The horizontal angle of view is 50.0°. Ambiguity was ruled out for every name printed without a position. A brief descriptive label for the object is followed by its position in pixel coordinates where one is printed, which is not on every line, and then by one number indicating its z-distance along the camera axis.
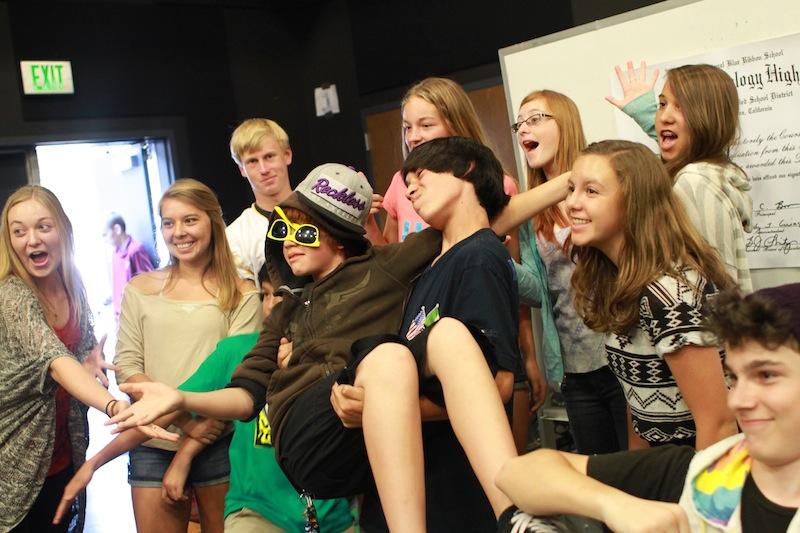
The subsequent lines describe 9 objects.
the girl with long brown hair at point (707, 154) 2.37
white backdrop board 3.07
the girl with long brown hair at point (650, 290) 1.80
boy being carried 1.73
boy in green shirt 2.28
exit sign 5.75
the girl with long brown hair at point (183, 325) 2.77
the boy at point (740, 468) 1.27
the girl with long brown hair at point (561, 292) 2.64
